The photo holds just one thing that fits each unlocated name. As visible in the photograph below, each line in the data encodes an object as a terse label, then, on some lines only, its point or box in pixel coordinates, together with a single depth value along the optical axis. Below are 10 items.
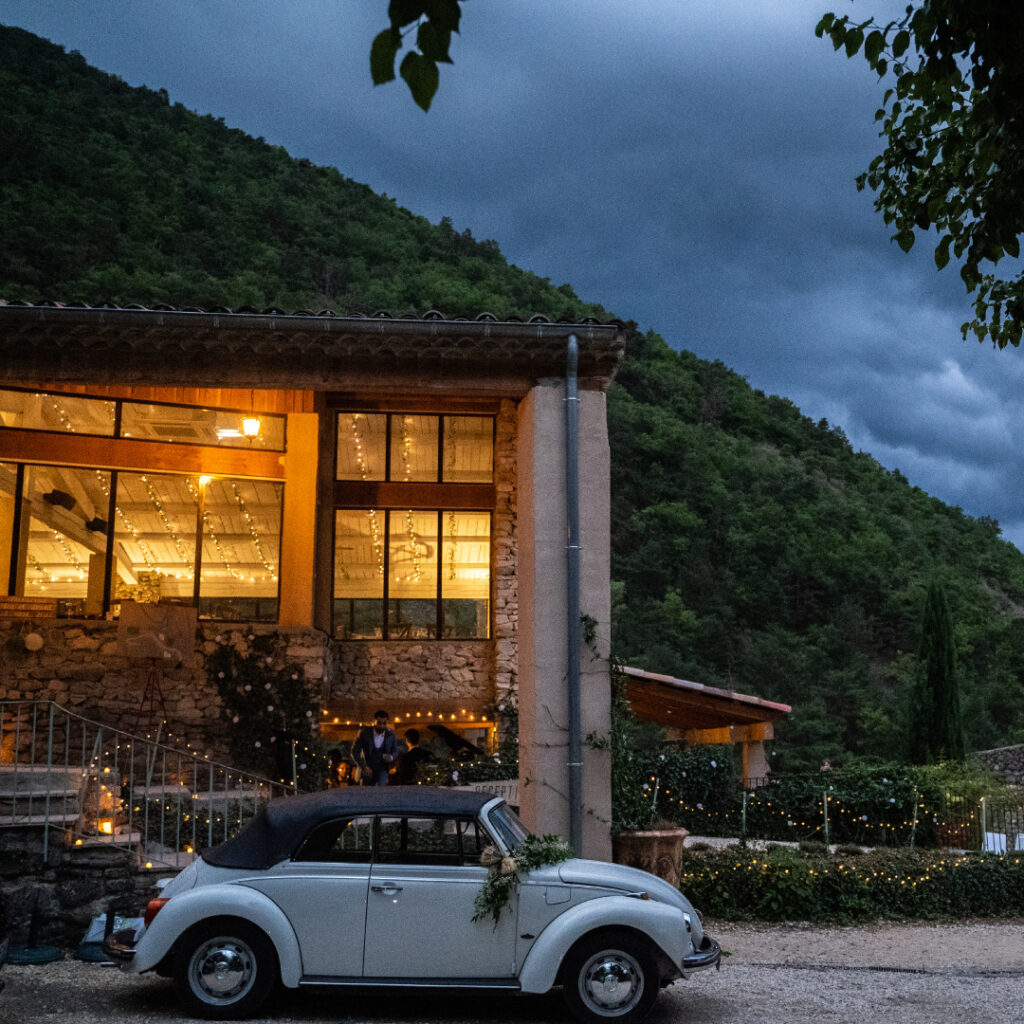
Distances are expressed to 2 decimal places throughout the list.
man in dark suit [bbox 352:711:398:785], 12.79
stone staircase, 8.55
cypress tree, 24.00
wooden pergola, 18.11
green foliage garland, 6.70
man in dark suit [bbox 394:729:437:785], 14.08
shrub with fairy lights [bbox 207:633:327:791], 16.06
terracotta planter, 9.46
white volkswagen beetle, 6.57
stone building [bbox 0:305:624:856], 9.80
